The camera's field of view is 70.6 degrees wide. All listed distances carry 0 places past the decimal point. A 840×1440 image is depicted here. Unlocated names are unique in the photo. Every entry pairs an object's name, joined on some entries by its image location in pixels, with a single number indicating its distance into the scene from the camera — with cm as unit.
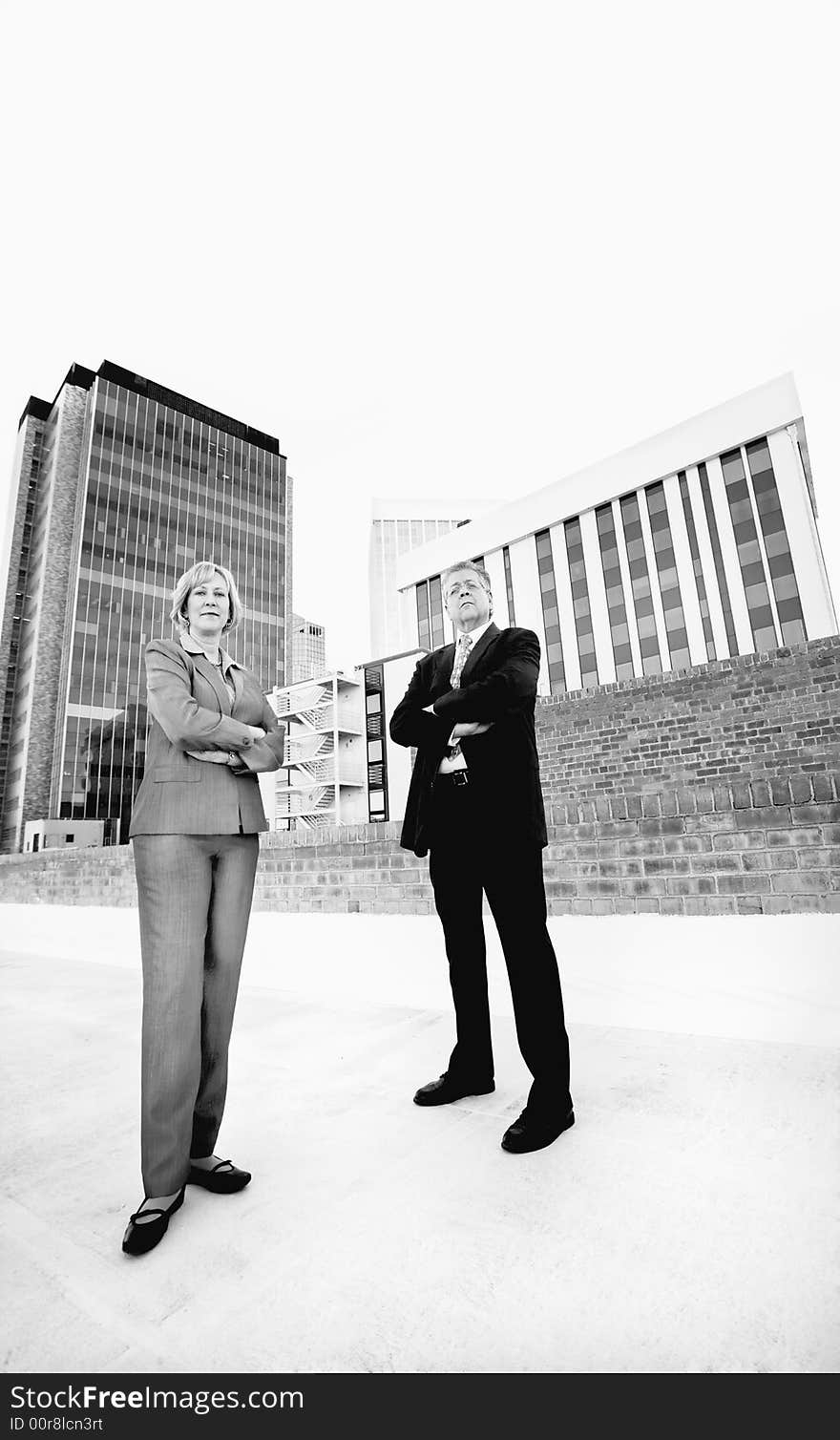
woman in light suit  127
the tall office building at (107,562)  3809
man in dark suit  162
